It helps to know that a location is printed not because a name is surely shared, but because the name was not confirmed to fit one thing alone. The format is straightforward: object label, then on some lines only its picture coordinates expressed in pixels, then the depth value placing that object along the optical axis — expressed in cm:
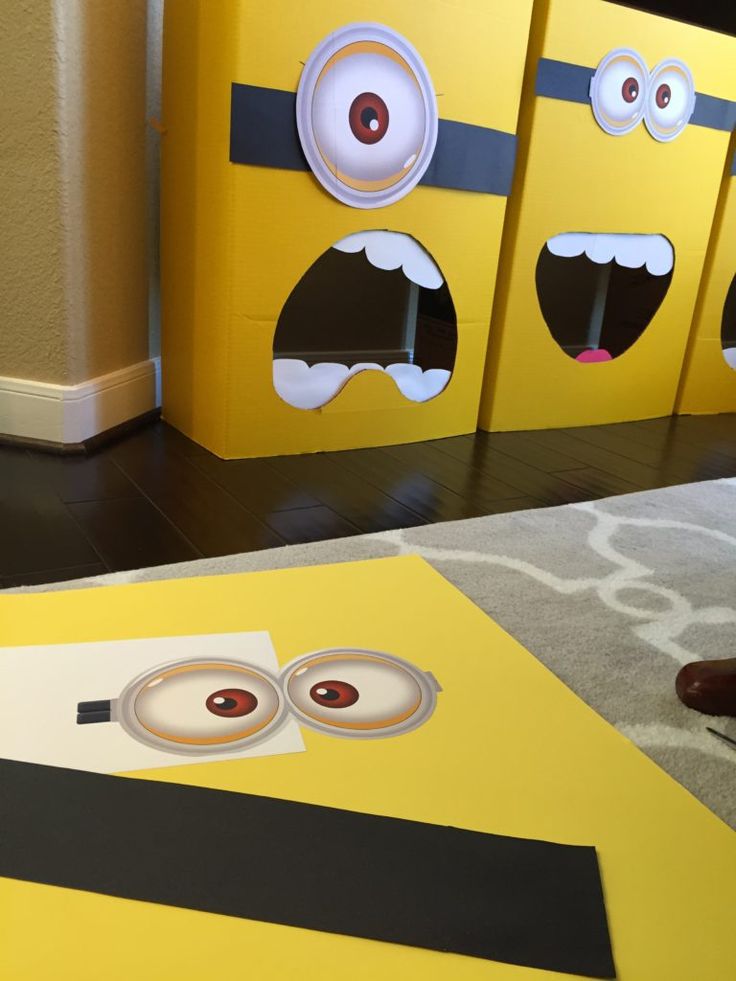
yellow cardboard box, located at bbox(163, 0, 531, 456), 120
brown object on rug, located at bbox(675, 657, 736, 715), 73
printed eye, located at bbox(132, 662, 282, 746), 58
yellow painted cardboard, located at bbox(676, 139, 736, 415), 179
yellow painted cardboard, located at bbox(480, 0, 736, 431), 147
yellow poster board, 42
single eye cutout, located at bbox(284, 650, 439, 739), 61
